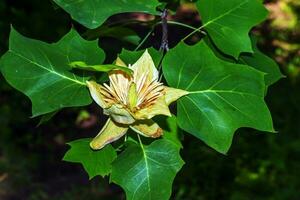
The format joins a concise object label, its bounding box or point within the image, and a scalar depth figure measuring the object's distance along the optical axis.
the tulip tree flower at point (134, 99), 0.66
